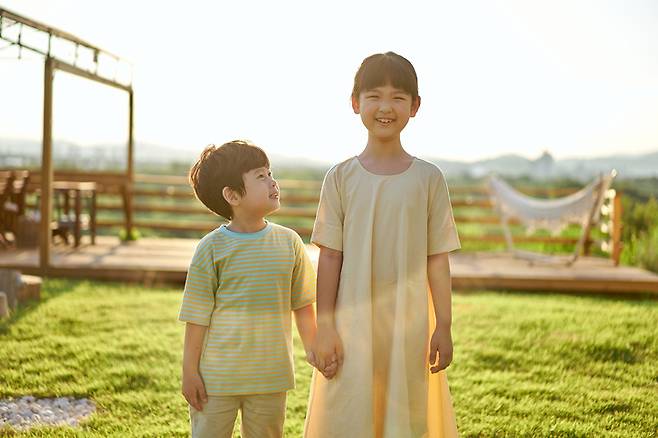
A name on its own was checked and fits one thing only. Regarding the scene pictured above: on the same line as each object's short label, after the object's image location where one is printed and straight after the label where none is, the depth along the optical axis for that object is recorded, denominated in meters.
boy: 1.83
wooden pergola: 6.29
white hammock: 7.00
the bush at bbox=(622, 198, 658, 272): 8.16
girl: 1.78
